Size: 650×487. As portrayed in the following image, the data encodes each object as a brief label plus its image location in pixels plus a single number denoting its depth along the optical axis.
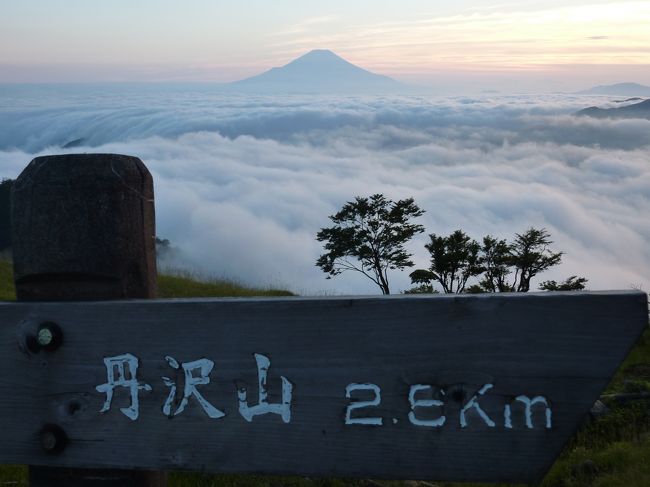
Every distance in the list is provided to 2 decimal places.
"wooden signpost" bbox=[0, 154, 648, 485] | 0.69
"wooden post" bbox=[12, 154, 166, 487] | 0.75
